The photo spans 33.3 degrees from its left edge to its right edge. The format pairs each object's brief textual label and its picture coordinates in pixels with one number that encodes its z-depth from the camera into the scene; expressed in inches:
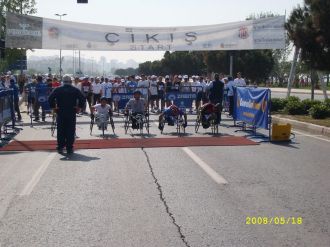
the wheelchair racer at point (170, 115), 678.5
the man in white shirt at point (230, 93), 897.6
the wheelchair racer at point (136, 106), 671.3
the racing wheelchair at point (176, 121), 671.8
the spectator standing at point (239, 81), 914.1
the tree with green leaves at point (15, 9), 1864.9
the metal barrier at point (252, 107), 607.8
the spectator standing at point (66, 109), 514.9
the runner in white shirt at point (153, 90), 1075.3
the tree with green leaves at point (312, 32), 762.2
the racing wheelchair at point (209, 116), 669.9
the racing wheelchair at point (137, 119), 666.8
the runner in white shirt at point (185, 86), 1009.5
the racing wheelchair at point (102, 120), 659.4
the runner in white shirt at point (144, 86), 983.6
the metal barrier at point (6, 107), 639.1
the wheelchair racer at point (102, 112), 659.4
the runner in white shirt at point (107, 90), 1050.9
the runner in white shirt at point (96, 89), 1067.2
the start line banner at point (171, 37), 973.2
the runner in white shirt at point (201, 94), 983.0
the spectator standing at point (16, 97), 892.6
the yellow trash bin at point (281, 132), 585.3
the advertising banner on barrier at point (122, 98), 933.2
